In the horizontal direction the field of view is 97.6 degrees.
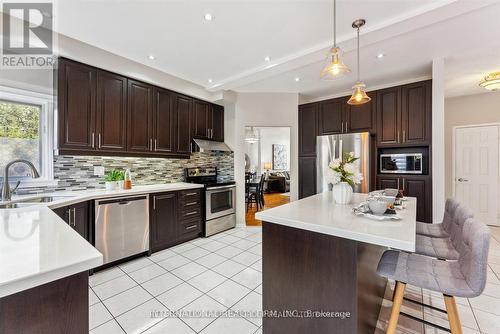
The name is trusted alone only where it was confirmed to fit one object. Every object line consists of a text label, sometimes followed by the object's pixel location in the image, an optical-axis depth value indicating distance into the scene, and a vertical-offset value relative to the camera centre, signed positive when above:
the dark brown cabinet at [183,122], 3.82 +0.80
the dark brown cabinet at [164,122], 3.50 +0.75
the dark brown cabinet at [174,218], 3.13 -0.79
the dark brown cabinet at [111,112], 2.89 +0.75
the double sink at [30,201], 1.90 -0.34
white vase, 2.01 -0.24
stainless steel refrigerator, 3.73 +0.29
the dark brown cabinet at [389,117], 3.66 +0.86
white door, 4.33 -0.07
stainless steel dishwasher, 2.61 -0.76
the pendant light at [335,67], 1.98 +0.90
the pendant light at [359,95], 2.48 +0.81
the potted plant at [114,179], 3.01 -0.17
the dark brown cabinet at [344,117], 3.94 +0.95
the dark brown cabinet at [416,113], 3.36 +0.85
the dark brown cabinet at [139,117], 3.20 +0.75
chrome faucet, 1.94 -0.20
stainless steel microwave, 3.55 +0.06
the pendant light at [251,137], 5.65 +0.82
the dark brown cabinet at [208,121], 4.16 +0.92
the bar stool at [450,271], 1.16 -0.65
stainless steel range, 3.88 -0.64
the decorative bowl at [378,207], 1.53 -0.28
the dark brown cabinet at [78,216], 2.24 -0.53
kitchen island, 1.26 -0.64
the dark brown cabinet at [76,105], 2.57 +0.75
